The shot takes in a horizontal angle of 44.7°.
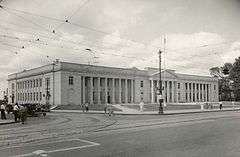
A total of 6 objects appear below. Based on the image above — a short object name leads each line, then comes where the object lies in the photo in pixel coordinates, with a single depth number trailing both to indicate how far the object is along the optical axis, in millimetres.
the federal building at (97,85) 68688
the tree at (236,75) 89688
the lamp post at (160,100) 38509
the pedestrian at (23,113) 22695
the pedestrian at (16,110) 24452
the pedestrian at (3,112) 26728
